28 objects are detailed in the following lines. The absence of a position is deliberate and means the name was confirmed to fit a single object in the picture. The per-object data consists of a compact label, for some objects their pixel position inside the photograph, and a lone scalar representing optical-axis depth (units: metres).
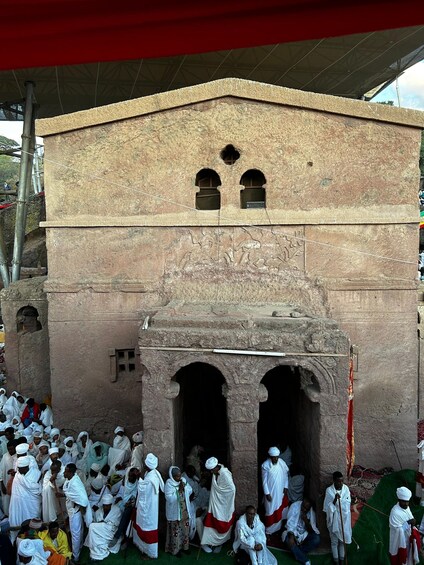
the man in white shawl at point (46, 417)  9.68
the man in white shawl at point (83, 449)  8.51
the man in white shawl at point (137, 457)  7.50
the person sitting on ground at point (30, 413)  9.73
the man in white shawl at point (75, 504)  6.50
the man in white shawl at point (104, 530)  6.55
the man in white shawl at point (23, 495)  6.81
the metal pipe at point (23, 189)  13.42
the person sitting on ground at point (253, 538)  6.21
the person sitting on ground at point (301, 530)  6.62
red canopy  2.19
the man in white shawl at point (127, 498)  6.76
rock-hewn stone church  8.60
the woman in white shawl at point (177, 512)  6.57
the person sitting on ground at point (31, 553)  5.41
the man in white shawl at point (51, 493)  6.94
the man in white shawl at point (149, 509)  6.45
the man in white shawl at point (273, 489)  6.96
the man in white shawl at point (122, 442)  8.62
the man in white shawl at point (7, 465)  7.56
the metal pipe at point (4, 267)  13.76
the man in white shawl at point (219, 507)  6.55
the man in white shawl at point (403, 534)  6.29
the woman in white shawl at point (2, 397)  10.36
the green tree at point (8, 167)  52.14
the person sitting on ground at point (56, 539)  5.91
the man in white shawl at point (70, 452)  8.16
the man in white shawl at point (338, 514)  6.29
